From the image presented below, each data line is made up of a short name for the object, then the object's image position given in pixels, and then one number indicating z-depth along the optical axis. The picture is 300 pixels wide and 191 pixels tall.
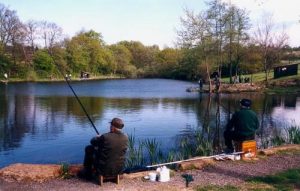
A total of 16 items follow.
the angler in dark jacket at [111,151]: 8.00
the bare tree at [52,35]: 84.38
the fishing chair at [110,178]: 8.16
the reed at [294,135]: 14.30
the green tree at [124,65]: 100.44
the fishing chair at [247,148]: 10.63
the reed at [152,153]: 12.54
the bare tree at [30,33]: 81.14
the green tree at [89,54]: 88.62
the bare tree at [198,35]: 53.12
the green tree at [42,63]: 79.19
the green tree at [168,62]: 95.94
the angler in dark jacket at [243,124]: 10.63
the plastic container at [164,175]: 8.52
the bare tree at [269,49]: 58.72
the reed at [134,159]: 11.75
